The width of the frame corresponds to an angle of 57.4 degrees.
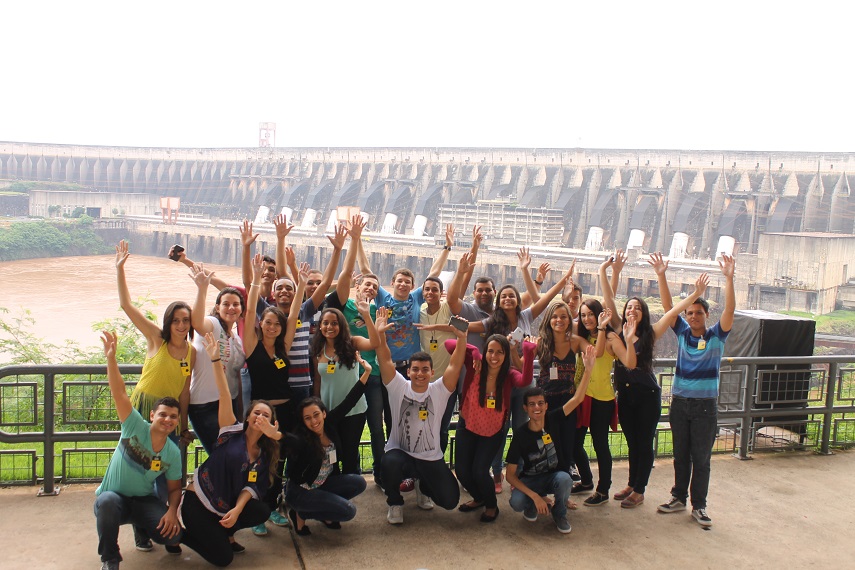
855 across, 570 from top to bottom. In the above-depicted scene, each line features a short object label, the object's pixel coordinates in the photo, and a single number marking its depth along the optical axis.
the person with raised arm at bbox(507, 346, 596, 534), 3.47
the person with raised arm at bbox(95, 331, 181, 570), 2.93
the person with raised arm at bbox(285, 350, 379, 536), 3.24
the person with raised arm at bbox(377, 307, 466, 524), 3.51
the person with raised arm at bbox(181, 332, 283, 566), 3.01
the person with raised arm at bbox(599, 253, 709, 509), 3.69
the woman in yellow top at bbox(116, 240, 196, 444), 3.17
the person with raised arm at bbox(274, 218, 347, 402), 3.49
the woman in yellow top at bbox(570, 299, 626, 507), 3.77
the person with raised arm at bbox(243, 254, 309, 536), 3.36
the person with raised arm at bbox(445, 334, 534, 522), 3.55
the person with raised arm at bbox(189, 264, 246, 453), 3.27
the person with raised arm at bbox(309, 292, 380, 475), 3.47
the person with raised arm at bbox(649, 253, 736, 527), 3.66
